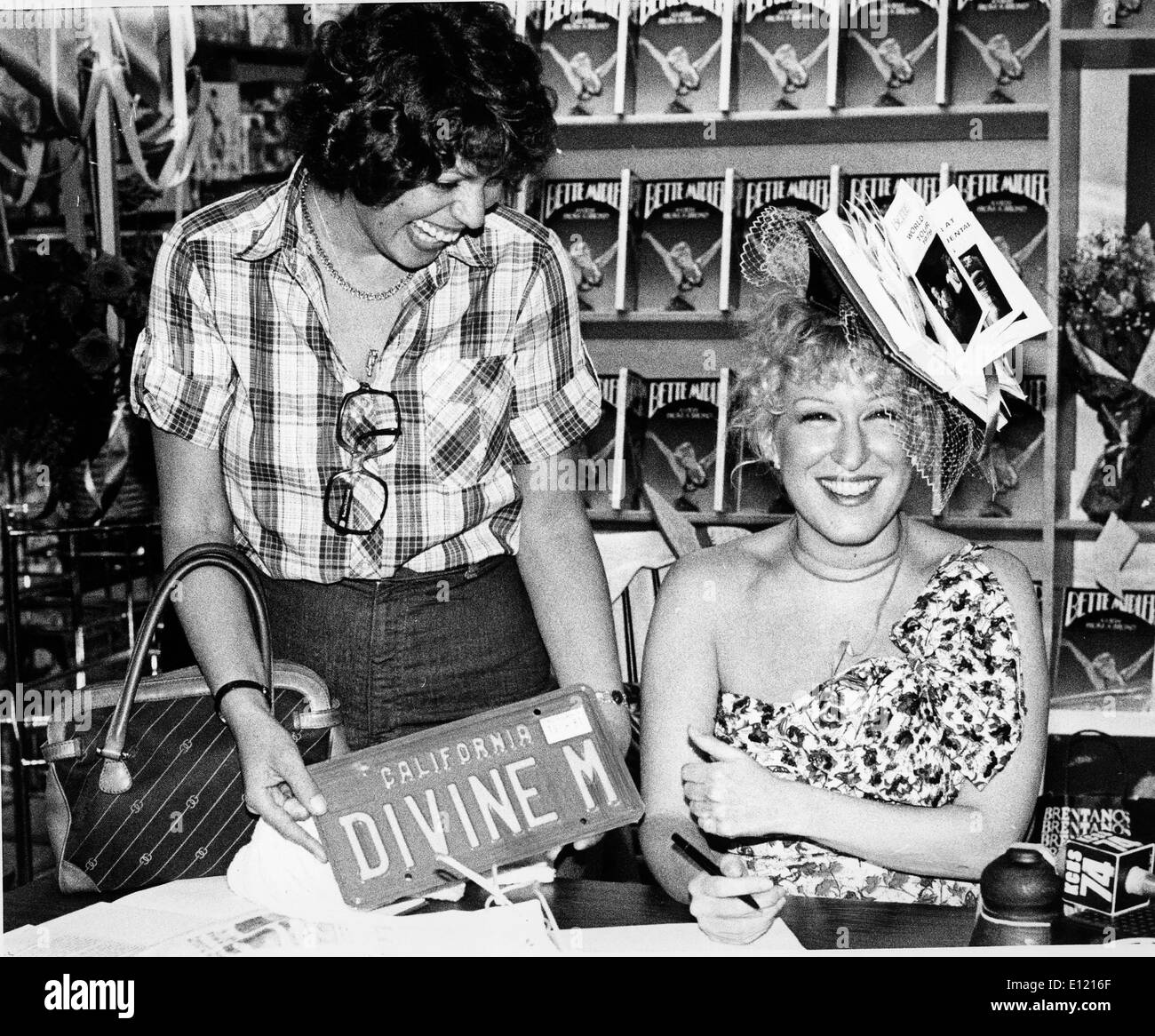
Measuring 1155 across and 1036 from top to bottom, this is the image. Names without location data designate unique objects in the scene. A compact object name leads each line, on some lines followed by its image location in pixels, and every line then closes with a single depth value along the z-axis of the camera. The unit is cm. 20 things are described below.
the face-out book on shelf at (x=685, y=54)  315
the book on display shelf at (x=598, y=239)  329
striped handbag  160
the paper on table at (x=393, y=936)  140
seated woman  165
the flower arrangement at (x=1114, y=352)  306
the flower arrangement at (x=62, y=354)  285
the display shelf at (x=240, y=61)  298
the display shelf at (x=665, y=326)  327
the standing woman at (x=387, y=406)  173
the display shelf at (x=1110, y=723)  312
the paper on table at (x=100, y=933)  141
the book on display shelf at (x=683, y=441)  329
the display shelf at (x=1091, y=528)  315
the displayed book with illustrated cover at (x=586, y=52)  316
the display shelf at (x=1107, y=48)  304
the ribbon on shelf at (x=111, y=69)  275
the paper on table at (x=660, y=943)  139
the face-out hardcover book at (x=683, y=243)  327
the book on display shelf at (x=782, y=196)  322
